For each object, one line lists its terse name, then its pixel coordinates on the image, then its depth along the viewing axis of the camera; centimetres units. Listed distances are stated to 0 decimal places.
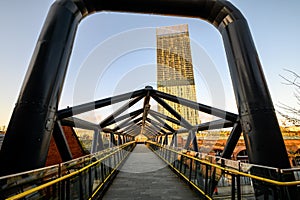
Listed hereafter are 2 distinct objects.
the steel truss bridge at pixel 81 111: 234
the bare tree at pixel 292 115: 675
